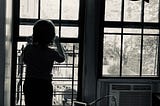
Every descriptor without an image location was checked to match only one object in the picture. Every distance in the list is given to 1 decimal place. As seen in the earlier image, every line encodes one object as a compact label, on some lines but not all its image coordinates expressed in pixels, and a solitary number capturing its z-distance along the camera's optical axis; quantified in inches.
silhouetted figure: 95.2
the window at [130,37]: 149.7
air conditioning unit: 149.5
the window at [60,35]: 145.4
